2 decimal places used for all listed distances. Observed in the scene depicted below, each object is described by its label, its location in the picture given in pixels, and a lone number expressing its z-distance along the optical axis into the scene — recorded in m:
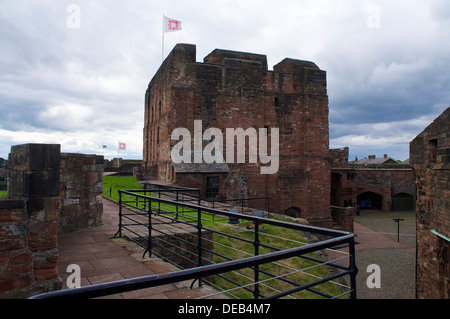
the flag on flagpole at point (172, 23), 20.39
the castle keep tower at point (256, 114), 19.06
